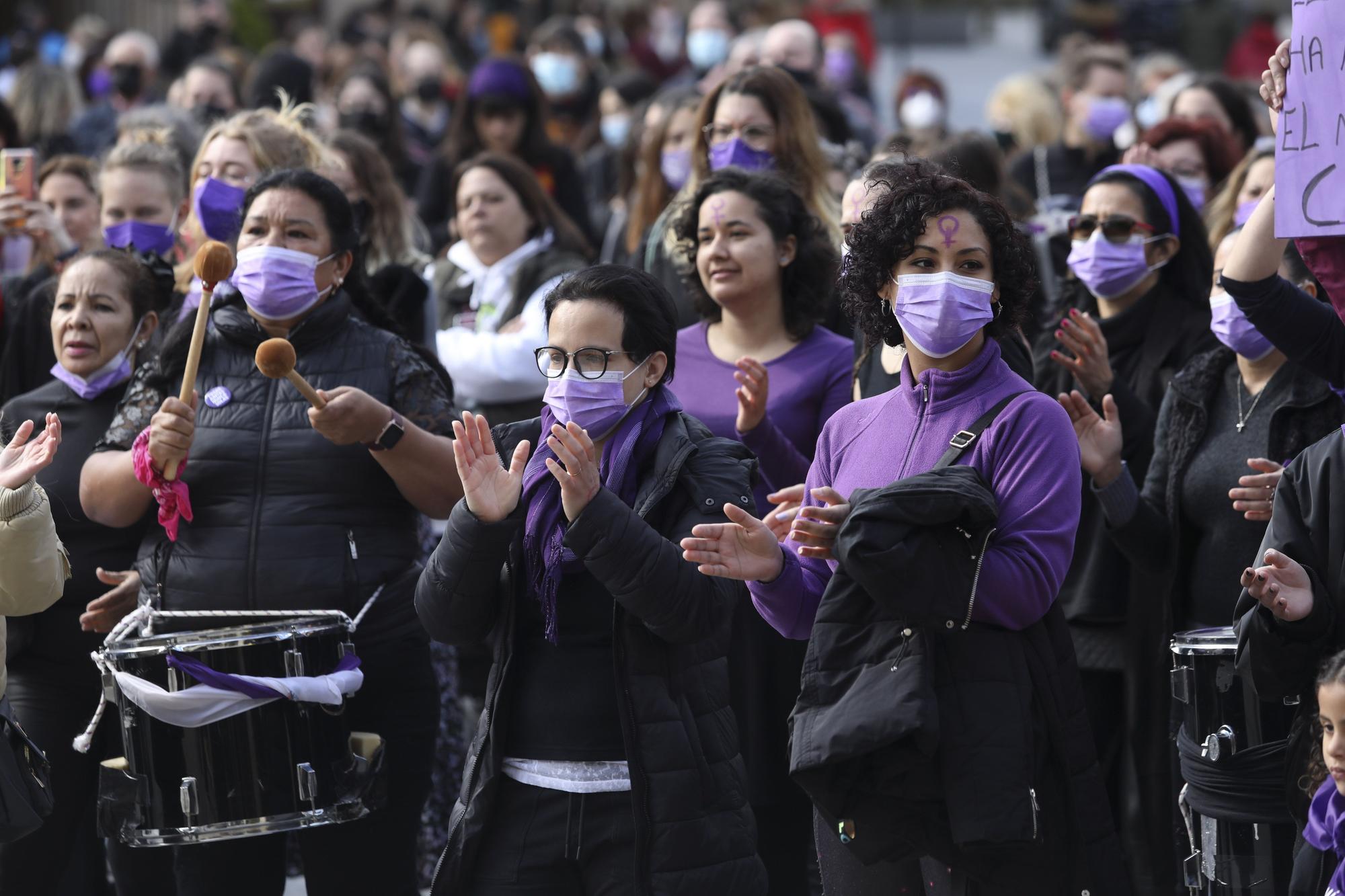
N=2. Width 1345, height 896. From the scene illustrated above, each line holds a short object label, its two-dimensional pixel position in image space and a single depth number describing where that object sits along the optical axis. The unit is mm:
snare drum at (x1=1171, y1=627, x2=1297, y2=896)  8617
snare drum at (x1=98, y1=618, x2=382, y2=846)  9117
